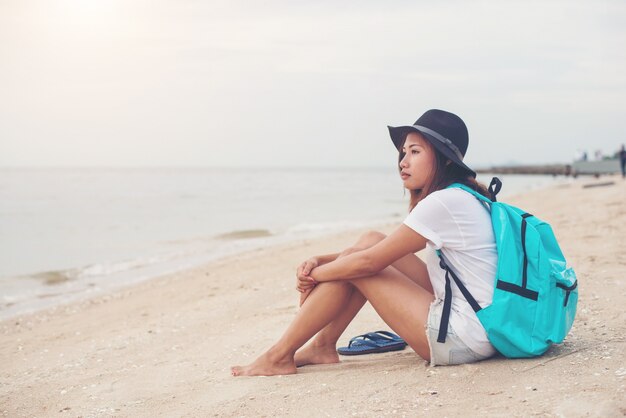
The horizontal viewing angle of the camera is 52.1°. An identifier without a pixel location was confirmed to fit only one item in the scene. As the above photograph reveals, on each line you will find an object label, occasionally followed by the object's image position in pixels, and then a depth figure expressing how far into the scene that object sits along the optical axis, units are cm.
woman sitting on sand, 335
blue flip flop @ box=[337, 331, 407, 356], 436
